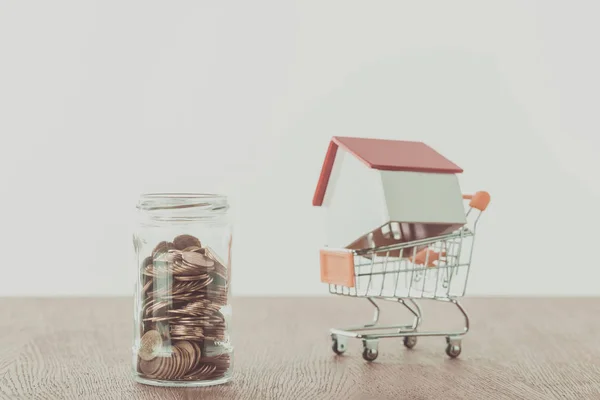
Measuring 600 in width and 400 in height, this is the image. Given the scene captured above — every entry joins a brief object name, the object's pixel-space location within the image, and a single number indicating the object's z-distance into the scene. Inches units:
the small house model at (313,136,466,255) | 53.9
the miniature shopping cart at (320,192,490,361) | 55.6
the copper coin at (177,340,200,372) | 46.3
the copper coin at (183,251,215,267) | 46.8
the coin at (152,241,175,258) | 47.2
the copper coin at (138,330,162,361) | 46.7
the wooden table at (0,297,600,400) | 45.7
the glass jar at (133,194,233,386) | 46.4
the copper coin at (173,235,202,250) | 47.1
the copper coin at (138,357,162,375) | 46.7
